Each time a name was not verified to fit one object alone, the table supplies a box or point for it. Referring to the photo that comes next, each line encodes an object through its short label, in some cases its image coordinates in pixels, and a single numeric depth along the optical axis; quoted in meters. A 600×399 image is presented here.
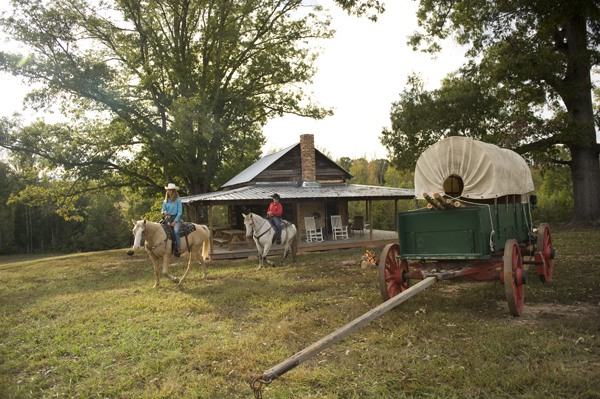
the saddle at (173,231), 9.60
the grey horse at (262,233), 11.93
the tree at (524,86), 16.19
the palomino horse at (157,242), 8.68
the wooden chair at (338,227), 19.09
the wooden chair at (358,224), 21.20
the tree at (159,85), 19.69
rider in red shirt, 12.54
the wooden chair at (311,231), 17.84
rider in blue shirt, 9.60
